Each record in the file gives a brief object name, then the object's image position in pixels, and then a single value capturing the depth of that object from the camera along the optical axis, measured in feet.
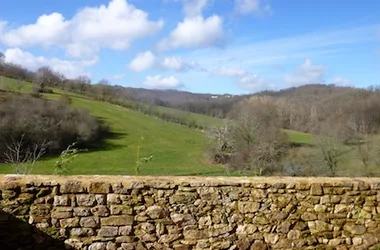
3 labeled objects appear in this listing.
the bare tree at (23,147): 135.95
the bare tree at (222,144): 153.97
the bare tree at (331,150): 120.68
